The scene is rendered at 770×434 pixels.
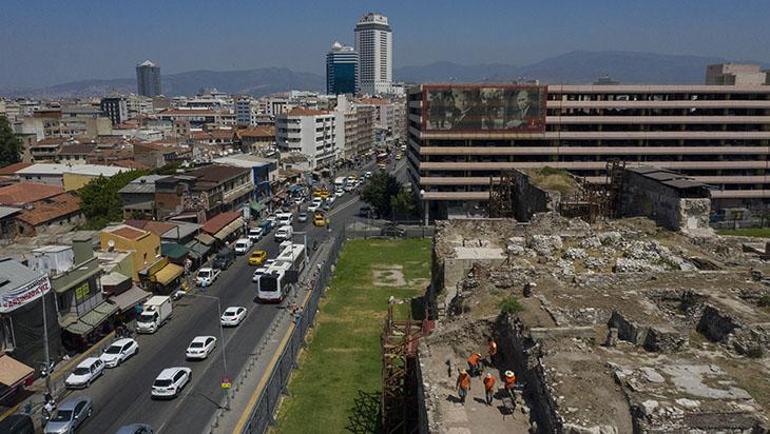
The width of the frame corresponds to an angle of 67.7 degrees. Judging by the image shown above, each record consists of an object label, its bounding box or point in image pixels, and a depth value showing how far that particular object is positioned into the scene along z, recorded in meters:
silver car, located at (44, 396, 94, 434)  23.27
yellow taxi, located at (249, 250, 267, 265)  51.22
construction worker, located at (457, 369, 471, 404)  16.70
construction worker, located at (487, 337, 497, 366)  19.06
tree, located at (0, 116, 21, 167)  89.88
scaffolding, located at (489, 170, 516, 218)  50.03
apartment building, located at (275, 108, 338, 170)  104.44
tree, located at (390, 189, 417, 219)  70.87
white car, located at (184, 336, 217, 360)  30.97
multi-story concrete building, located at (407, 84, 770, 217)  67.75
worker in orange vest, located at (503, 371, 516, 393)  16.58
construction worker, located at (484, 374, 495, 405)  16.55
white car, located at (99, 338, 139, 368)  30.01
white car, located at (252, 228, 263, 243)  59.69
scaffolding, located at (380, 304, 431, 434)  22.16
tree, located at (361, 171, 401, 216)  73.88
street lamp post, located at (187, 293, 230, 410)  25.75
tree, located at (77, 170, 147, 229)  58.06
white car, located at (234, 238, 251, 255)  54.45
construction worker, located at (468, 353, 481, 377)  18.11
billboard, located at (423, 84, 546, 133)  67.25
